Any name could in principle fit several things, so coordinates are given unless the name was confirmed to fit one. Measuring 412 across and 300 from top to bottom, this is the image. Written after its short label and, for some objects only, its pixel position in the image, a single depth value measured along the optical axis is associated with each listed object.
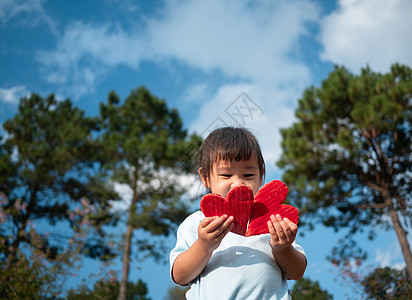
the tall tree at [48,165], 10.34
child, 1.16
